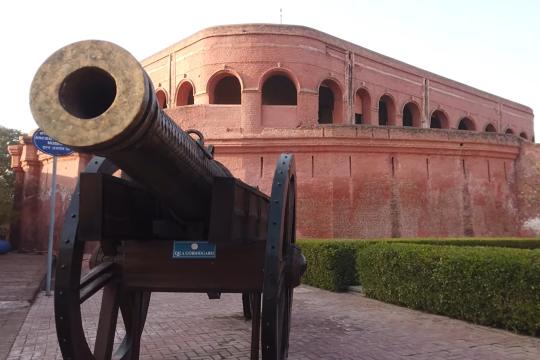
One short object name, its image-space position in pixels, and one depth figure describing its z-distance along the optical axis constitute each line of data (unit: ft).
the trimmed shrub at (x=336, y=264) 30.63
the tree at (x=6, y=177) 68.28
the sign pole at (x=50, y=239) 27.63
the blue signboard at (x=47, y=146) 27.37
